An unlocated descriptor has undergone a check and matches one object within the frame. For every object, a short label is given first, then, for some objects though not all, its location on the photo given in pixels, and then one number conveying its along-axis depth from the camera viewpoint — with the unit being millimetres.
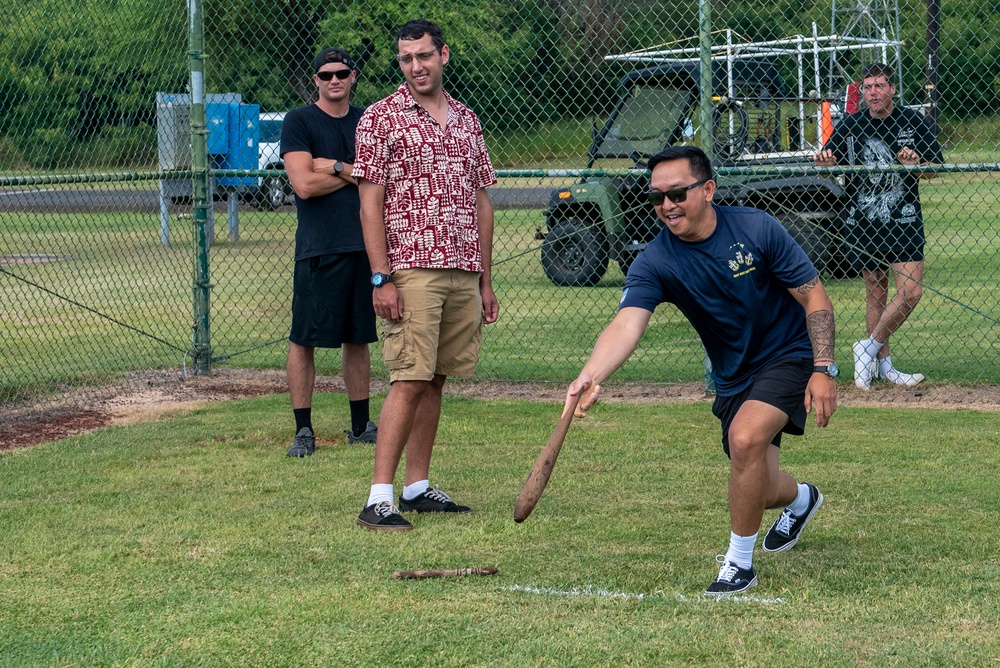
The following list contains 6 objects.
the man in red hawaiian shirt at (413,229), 9563
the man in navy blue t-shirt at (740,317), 7806
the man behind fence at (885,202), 14626
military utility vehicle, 22410
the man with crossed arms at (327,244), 11998
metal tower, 24454
